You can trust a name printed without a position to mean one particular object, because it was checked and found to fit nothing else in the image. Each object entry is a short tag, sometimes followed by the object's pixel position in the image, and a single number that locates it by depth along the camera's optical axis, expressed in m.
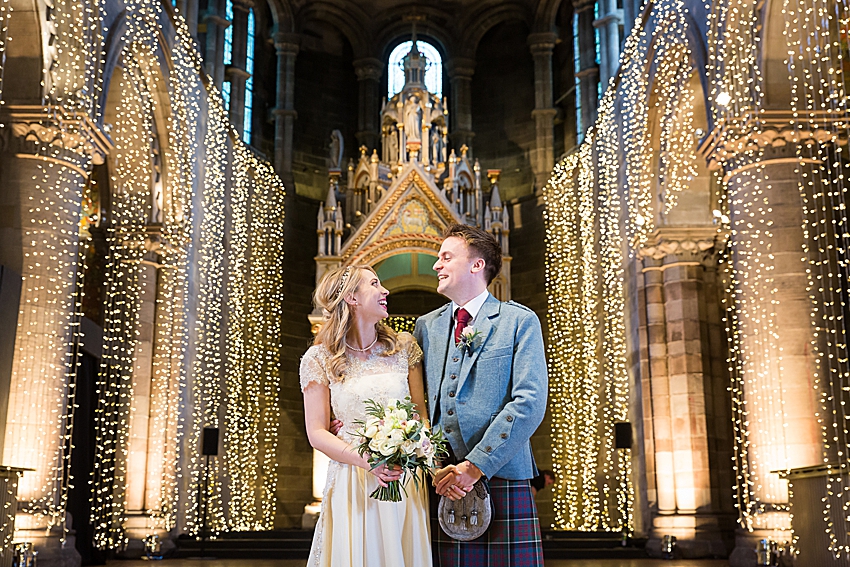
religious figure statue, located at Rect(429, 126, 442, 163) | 15.97
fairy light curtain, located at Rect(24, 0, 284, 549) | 10.47
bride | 3.17
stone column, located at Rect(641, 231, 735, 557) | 11.54
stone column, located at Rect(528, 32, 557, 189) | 18.16
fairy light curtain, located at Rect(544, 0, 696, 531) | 11.94
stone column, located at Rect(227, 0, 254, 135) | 16.91
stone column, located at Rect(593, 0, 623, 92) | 15.24
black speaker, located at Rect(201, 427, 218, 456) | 12.48
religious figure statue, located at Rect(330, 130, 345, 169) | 17.06
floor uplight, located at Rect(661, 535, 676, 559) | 11.11
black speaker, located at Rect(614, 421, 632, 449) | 12.21
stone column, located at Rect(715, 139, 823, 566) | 8.16
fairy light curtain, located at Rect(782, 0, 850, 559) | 7.95
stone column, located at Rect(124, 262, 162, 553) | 11.88
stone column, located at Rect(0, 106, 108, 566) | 8.25
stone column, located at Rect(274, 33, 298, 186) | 18.19
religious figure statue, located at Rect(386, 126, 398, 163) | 16.02
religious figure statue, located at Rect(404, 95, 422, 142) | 15.80
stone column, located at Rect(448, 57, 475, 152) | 19.20
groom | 2.91
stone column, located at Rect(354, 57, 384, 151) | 19.19
